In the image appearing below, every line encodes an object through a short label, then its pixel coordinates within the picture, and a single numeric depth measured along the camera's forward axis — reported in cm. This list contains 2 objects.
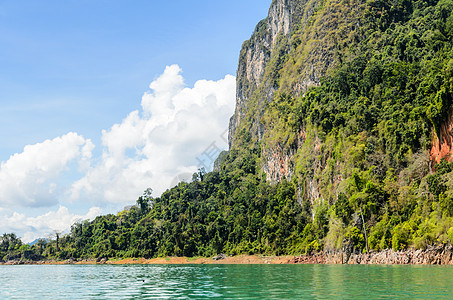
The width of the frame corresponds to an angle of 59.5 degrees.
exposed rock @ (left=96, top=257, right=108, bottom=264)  14940
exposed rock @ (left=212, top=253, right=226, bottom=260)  12209
